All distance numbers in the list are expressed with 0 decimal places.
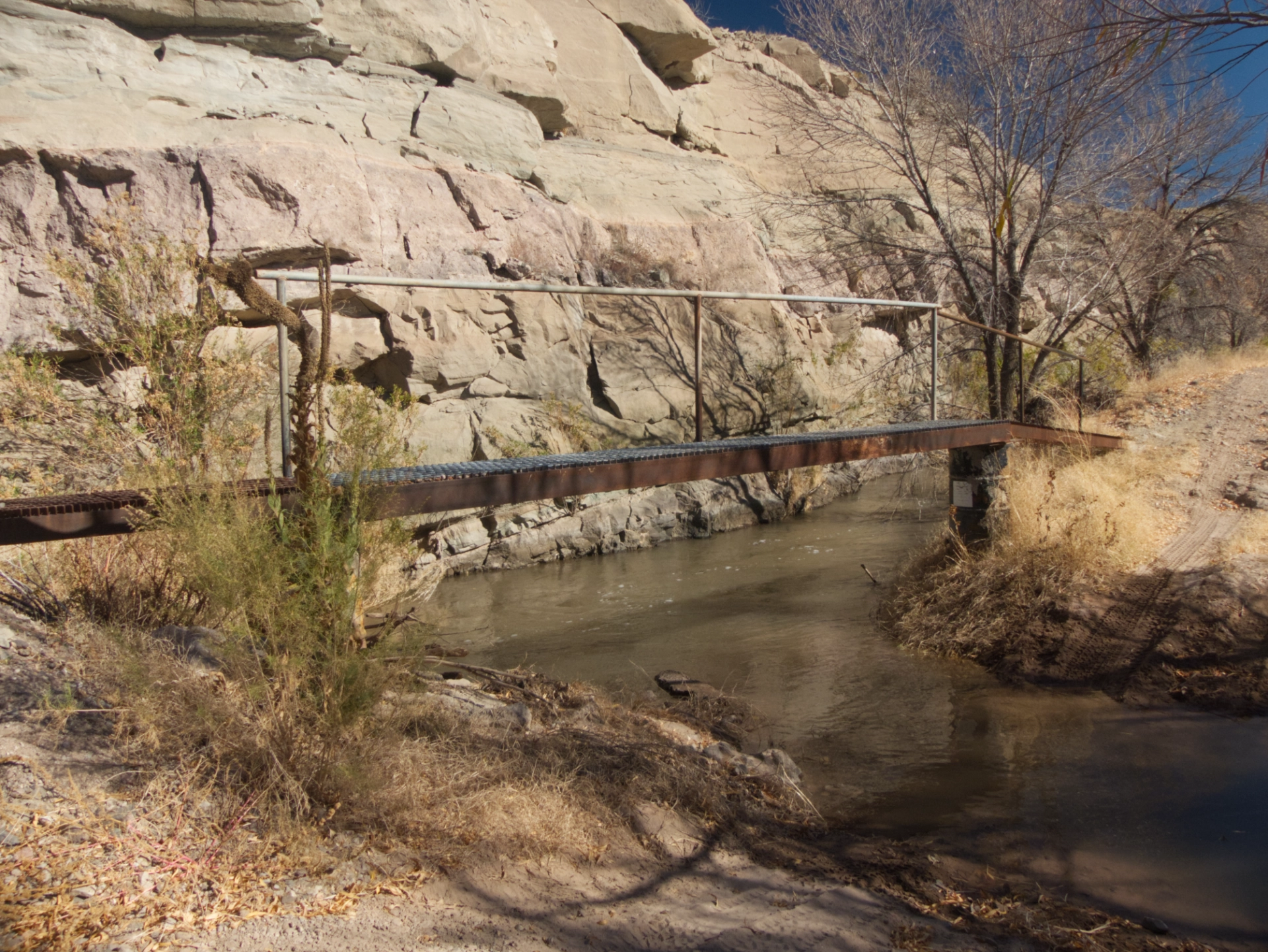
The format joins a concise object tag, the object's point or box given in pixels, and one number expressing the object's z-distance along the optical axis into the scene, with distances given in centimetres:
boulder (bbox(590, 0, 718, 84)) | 1931
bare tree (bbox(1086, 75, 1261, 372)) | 1215
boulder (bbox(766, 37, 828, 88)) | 2406
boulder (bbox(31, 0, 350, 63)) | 1197
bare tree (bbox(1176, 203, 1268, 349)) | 1623
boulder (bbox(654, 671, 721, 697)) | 680
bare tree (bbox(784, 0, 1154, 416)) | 1059
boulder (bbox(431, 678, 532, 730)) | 458
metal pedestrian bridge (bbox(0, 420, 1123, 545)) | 360
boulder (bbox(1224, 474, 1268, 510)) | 898
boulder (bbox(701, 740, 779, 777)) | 505
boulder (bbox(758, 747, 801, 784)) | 515
